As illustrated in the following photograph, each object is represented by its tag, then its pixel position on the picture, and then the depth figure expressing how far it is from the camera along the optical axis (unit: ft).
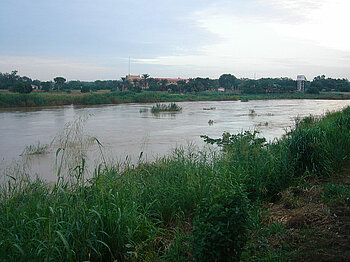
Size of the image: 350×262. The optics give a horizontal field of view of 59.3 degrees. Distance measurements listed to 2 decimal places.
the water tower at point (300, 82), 240.53
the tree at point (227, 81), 269.44
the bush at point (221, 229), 6.29
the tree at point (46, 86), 159.93
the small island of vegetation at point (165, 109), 77.10
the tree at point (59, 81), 168.66
